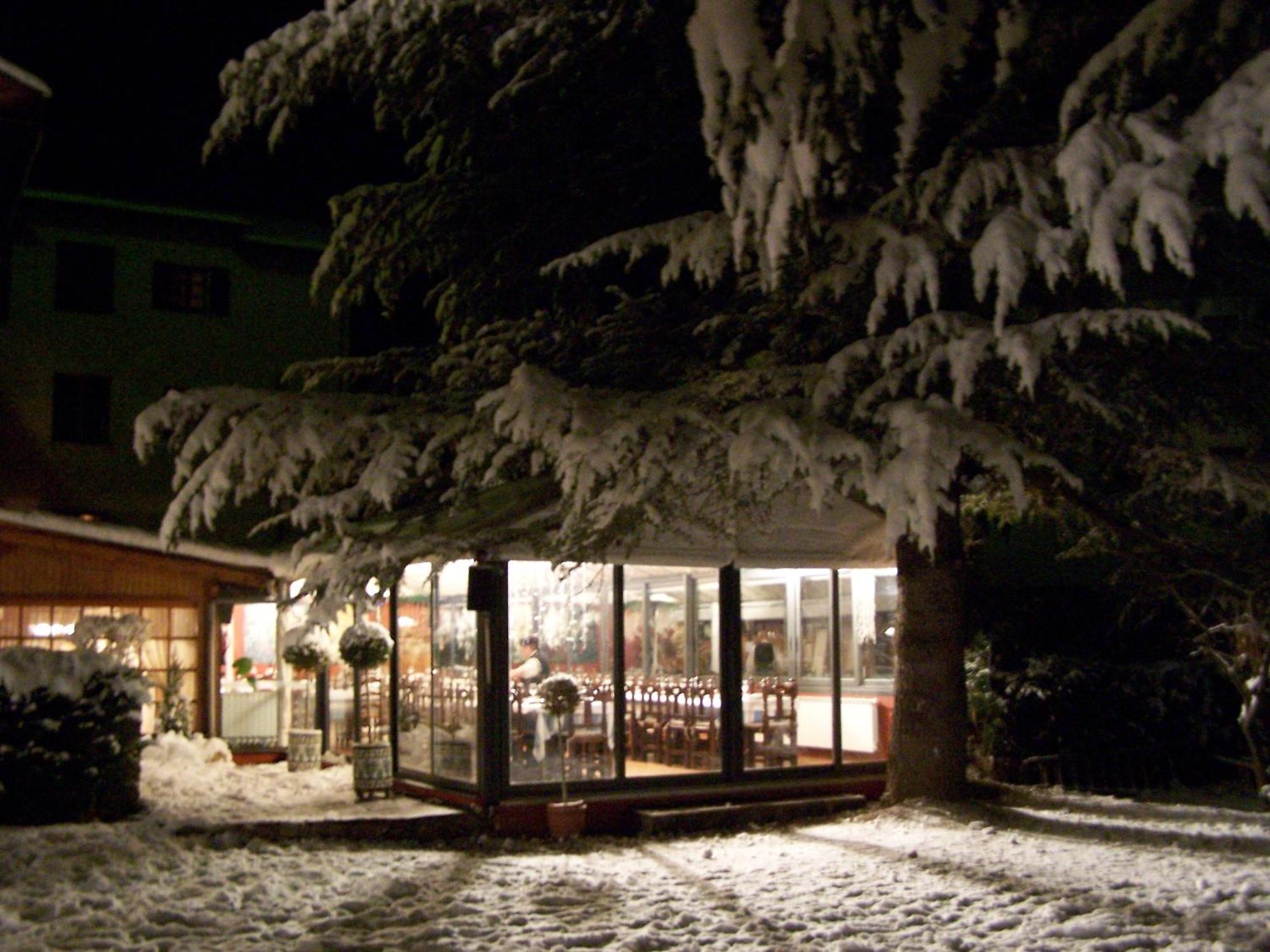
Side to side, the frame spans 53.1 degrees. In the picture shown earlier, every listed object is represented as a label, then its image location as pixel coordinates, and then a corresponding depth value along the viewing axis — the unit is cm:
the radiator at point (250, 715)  1708
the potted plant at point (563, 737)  1105
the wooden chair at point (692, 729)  1243
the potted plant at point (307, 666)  1430
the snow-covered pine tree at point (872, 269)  537
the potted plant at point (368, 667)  1237
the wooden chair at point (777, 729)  1283
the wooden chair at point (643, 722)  1231
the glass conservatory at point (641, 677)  1159
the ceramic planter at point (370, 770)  1236
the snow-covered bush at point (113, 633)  1566
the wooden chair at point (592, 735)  1181
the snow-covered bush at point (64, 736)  1000
